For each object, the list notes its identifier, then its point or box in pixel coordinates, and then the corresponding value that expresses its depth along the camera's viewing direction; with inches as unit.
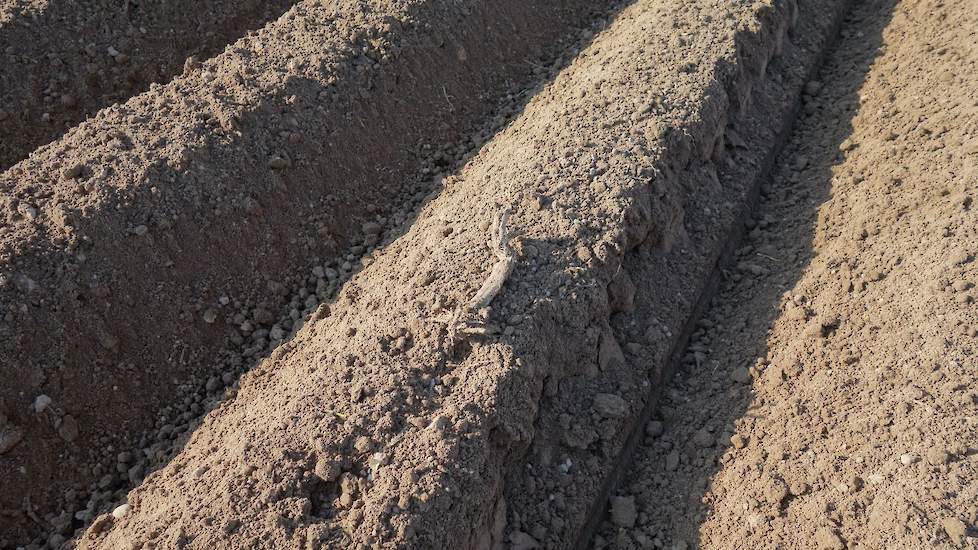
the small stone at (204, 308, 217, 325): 180.2
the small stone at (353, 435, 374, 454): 137.5
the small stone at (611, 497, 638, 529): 152.5
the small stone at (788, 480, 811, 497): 143.2
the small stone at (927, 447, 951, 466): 135.6
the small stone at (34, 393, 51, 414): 160.6
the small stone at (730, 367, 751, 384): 166.4
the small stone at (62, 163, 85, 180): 181.6
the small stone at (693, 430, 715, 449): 158.2
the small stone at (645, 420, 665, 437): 165.0
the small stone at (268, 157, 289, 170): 195.5
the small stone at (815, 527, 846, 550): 134.6
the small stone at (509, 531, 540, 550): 142.5
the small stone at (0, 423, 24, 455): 154.9
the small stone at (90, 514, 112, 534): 145.4
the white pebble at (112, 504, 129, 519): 146.6
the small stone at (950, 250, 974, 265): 161.0
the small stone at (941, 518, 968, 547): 127.6
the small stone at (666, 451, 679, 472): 158.9
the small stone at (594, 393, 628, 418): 157.6
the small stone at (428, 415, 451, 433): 138.5
